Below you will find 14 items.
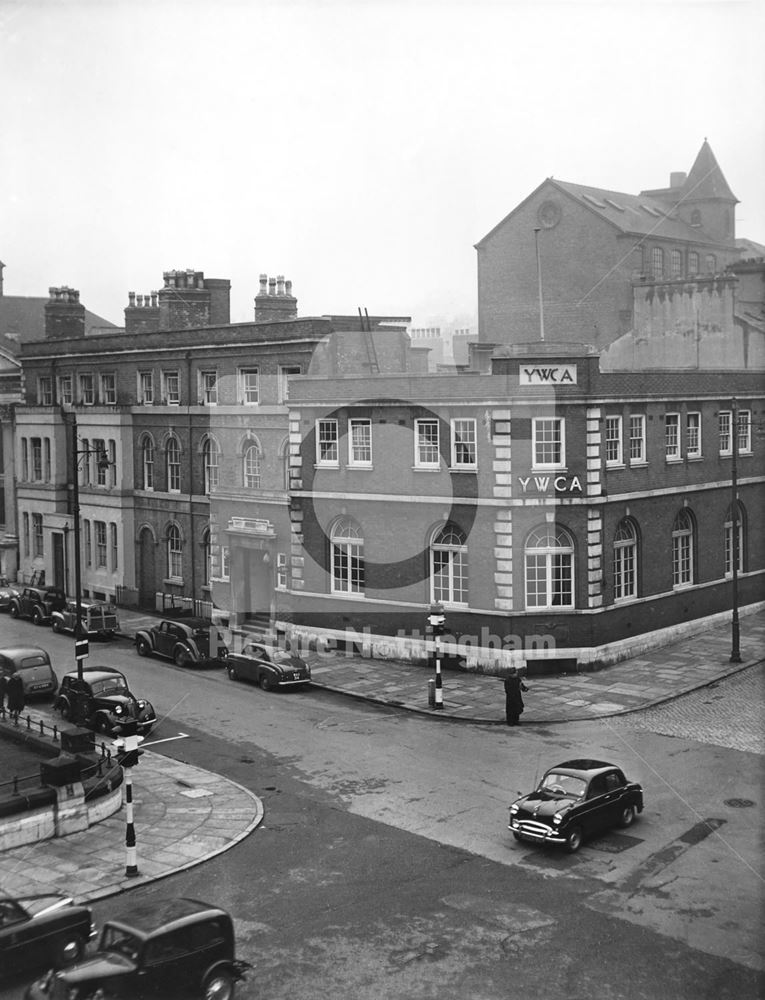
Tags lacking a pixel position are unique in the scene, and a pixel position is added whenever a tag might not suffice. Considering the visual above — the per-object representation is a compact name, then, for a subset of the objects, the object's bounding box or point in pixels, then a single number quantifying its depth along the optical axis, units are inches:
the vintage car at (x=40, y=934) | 640.4
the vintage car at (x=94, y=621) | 1731.1
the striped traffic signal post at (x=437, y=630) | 1266.0
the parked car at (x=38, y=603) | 1873.8
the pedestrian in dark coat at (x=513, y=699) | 1195.9
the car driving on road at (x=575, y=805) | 850.8
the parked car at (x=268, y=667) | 1382.9
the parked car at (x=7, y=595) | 1988.2
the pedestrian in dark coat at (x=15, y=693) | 1248.8
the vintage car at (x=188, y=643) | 1535.4
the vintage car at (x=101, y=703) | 1210.0
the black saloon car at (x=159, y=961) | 585.6
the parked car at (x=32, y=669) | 1366.9
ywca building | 1418.6
